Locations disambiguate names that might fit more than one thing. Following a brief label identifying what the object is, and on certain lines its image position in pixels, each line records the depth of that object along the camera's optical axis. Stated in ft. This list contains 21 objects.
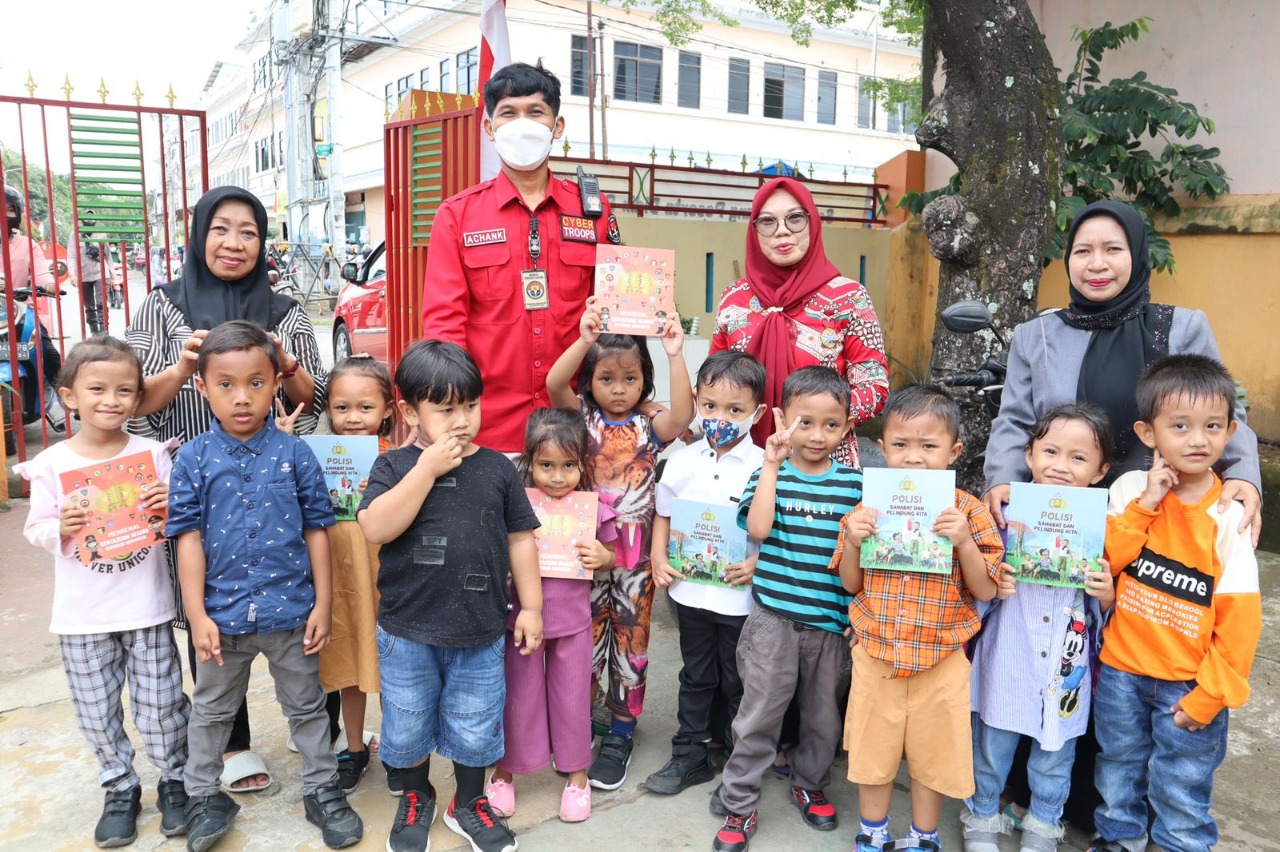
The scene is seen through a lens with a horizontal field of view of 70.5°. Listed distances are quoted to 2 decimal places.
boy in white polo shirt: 9.14
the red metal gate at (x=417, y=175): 19.11
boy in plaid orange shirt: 7.88
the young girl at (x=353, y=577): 9.43
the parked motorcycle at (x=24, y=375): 20.07
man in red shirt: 9.85
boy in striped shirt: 8.44
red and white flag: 15.98
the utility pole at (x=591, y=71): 69.75
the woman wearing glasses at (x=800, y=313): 9.53
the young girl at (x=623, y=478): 9.66
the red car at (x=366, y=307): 30.91
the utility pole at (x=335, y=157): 79.15
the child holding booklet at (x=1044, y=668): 8.07
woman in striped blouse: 9.04
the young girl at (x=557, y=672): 9.06
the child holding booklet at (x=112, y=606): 8.36
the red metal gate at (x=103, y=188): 18.26
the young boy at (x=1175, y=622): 7.43
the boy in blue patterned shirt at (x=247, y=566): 8.34
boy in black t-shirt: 8.09
